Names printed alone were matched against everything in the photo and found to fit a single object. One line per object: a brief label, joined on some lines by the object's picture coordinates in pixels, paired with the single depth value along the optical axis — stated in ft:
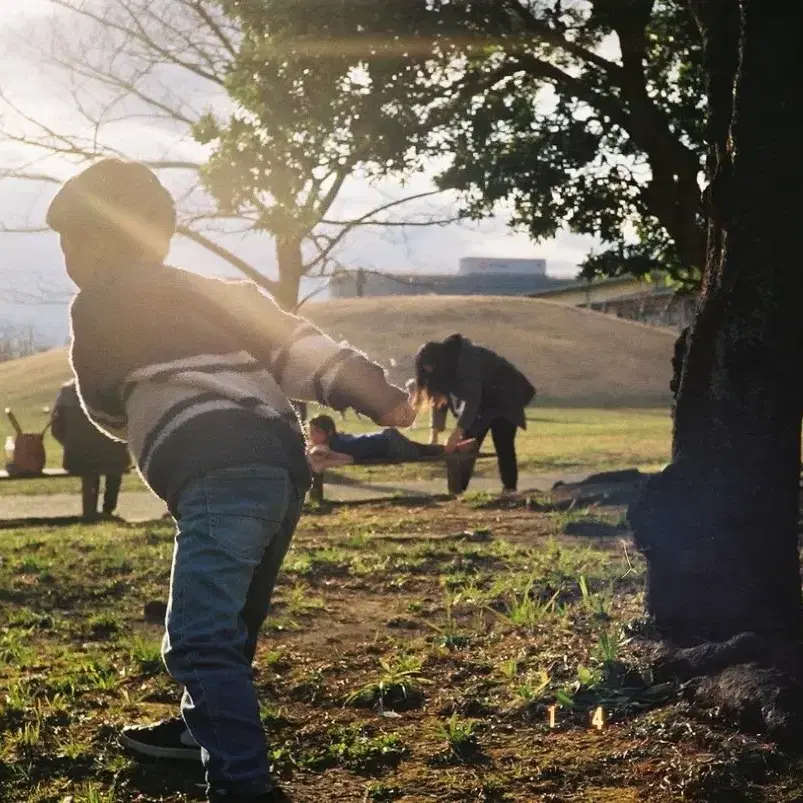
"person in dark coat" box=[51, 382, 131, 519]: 33.35
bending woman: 34.01
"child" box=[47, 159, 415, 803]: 8.91
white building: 342.64
